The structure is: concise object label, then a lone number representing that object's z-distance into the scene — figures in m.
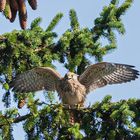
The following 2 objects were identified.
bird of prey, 18.37
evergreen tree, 14.45
